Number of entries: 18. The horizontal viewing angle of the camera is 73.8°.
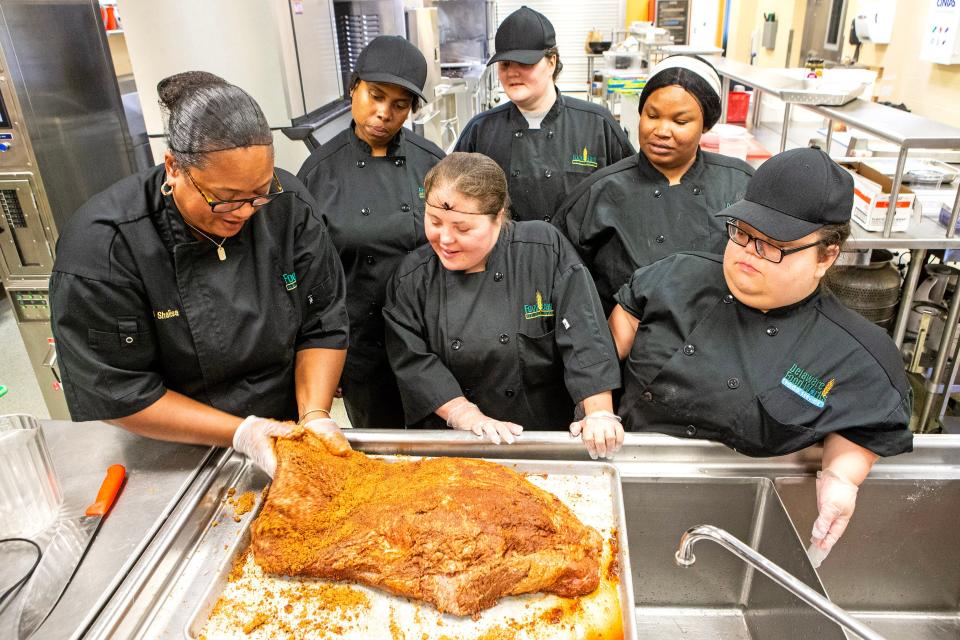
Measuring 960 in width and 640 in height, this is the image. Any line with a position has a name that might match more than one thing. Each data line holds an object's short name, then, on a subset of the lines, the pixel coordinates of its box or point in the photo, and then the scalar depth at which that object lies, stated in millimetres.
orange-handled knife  1071
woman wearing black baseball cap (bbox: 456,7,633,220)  2527
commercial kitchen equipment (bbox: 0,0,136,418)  2572
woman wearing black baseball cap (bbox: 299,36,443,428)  2088
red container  4598
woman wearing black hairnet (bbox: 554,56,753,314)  1947
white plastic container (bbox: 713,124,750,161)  3414
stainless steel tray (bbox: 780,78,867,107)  2967
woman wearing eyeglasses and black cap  1302
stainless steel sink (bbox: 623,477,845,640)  1383
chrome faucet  933
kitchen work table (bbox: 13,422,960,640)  1335
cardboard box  2689
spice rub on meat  1099
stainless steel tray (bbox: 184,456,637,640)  1051
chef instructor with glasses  1202
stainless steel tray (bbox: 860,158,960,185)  3096
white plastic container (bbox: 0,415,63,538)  1227
